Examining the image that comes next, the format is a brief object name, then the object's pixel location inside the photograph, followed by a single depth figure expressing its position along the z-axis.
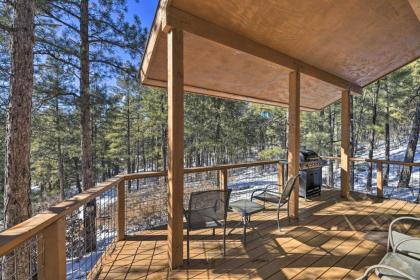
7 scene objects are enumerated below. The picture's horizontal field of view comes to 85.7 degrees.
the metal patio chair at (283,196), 3.35
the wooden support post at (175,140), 2.33
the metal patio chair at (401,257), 1.54
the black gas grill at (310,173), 5.02
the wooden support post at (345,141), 5.00
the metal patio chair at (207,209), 2.55
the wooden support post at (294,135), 3.73
